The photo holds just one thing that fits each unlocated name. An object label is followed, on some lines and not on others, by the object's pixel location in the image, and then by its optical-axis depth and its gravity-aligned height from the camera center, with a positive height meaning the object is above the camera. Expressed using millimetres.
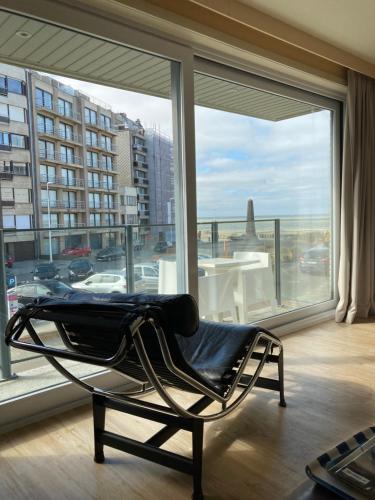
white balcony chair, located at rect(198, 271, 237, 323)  3150 -564
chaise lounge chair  1400 -516
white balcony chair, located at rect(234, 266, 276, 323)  3484 -589
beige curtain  3906 +155
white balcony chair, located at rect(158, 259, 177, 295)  2859 -365
